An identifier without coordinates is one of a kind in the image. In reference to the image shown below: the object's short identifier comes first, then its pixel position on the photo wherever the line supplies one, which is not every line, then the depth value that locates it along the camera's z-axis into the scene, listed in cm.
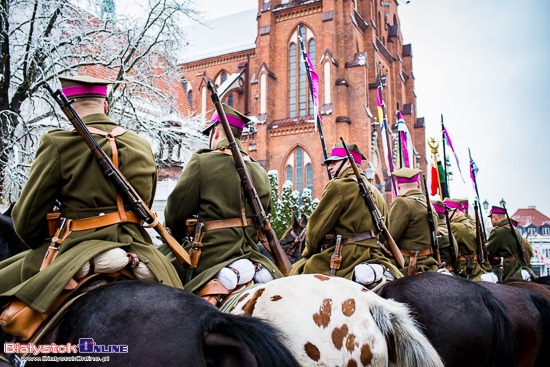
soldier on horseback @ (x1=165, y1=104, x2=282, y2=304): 353
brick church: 3183
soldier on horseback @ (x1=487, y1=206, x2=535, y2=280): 1006
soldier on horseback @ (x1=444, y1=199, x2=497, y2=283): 909
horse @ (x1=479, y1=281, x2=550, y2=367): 441
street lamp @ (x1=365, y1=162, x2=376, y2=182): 1391
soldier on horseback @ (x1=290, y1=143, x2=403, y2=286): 438
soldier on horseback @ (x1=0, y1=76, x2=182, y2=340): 249
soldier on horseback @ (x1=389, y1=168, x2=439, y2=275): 598
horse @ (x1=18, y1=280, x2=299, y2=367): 193
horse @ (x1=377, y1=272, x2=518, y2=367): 366
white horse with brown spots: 265
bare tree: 1237
